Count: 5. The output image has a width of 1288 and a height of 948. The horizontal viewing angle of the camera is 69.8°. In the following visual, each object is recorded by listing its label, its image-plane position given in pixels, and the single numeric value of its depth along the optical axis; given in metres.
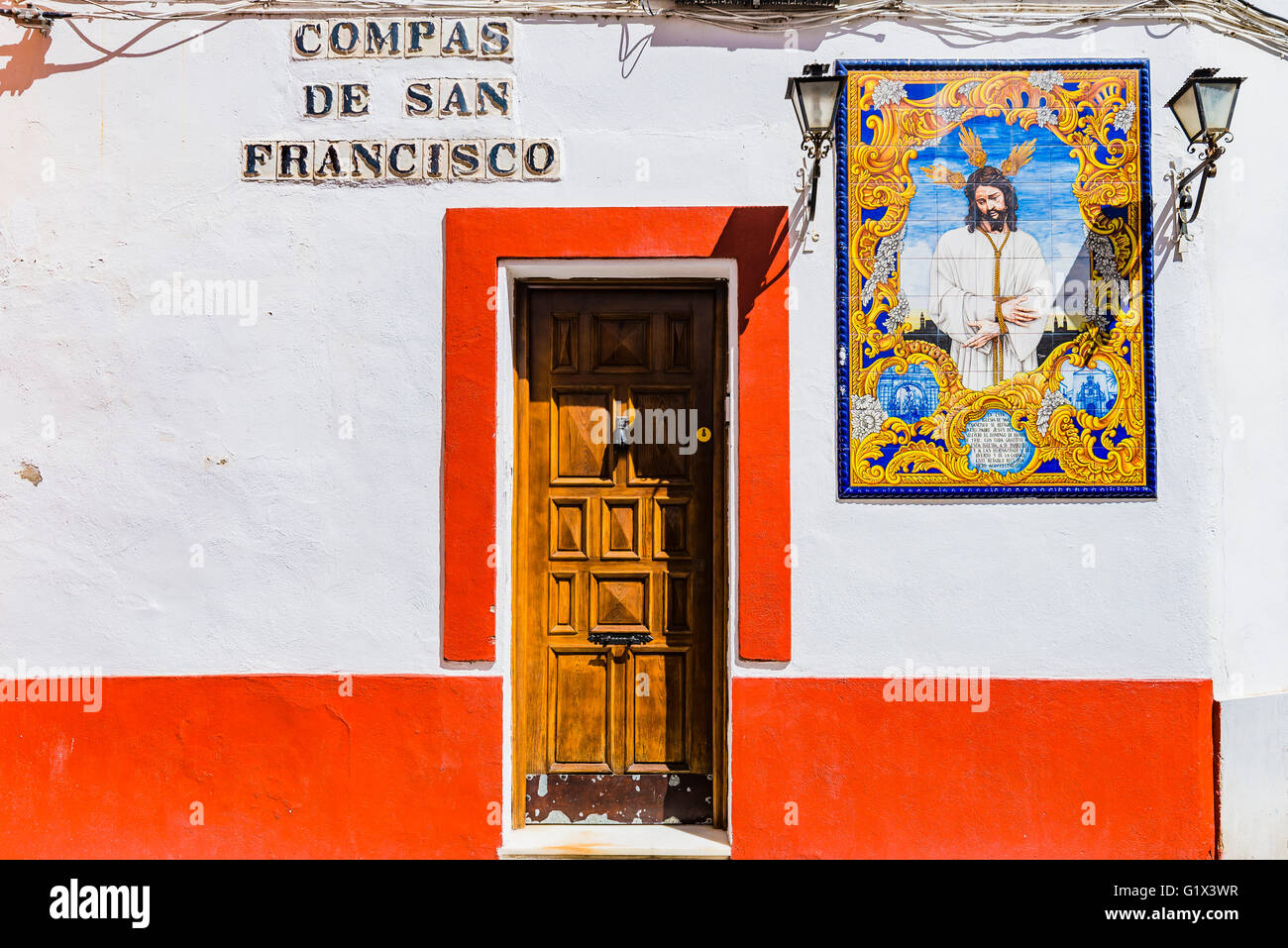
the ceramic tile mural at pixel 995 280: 4.46
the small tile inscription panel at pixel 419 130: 4.55
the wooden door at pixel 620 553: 4.68
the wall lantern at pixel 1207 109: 4.20
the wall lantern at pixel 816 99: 4.19
